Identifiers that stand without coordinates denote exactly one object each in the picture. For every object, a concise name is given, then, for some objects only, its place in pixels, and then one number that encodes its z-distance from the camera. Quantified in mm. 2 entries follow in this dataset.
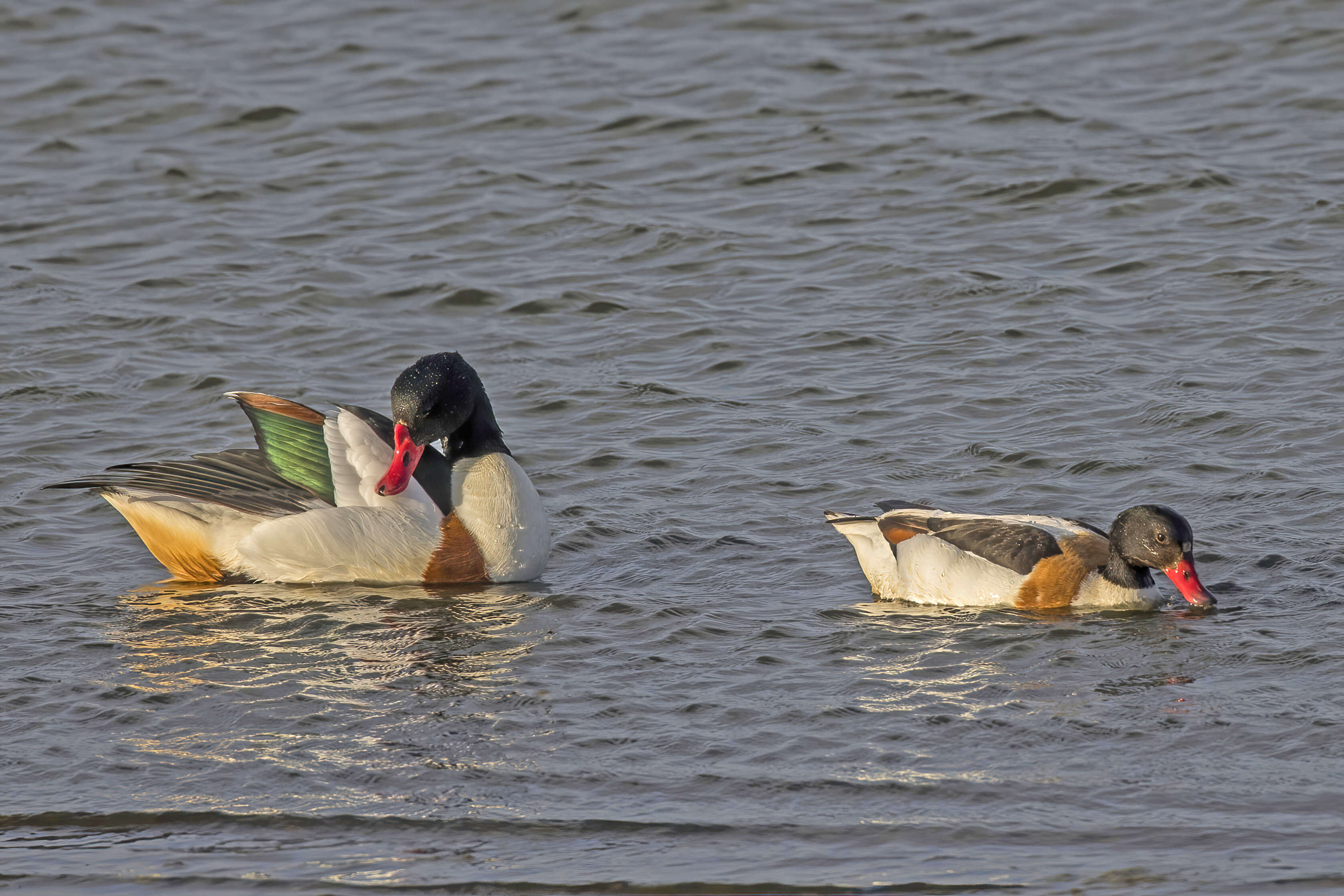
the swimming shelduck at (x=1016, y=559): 18141
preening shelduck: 19422
